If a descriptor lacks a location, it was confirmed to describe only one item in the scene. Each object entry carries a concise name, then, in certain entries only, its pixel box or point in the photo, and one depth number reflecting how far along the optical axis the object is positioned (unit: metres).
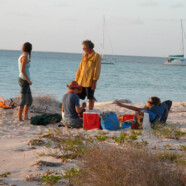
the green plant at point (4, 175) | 7.40
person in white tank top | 13.94
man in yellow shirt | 14.19
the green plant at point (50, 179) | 6.78
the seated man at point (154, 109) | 12.82
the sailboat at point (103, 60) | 103.81
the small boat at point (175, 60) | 122.32
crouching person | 13.04
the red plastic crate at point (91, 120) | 12.88
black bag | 14.00
